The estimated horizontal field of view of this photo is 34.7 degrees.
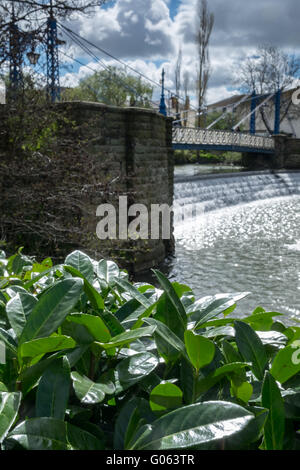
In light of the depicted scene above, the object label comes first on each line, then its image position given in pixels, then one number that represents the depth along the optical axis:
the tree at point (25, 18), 6.54
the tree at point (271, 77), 43.09
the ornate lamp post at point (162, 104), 18.57
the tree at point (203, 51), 43.56
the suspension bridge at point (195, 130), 6.85
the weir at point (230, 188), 17.28
